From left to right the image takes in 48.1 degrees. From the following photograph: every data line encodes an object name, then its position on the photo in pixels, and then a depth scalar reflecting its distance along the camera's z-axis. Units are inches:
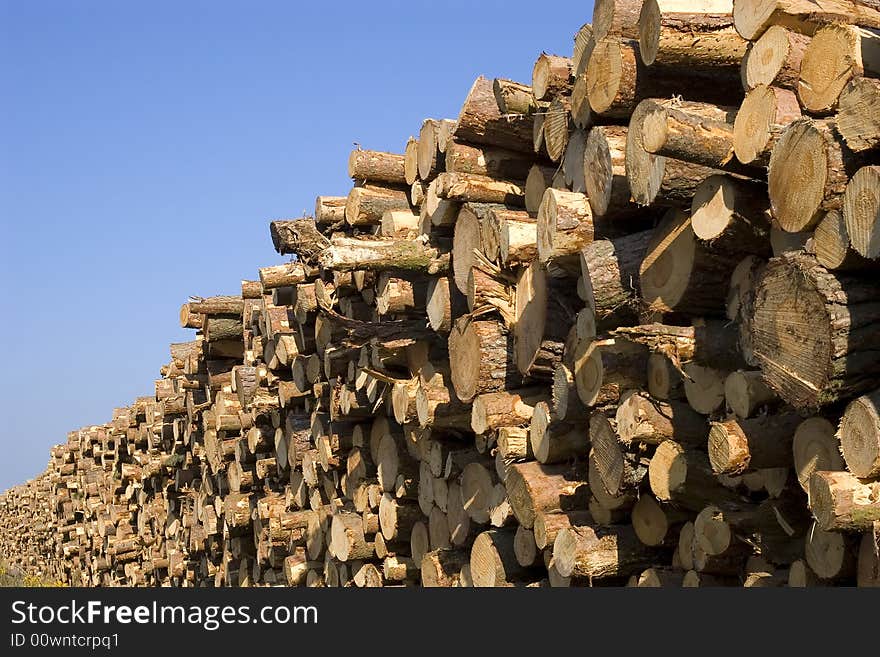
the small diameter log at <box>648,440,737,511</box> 136.0
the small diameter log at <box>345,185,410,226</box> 242.4
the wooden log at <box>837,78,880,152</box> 104.6
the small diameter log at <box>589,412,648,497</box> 145.4
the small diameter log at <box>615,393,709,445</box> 138.9
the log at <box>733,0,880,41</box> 124.5
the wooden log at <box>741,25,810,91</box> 123.0
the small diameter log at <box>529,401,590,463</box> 167.5
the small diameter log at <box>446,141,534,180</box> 197.2
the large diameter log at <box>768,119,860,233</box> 109.9
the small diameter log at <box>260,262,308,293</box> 281.0
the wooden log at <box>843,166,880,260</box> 102.2
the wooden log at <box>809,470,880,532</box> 105.3
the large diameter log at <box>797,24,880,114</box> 113.4
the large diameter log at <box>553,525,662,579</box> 154.1
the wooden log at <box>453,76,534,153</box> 191.3
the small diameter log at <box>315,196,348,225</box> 262.8
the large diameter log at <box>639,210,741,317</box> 133.8
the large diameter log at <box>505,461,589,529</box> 167.0
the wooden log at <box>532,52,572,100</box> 173.2
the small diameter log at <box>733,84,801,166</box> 120.4
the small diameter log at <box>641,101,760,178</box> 123.6
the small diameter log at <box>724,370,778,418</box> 122.2
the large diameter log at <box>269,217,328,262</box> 262.8
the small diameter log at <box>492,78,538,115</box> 183.2
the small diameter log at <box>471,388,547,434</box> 179.8
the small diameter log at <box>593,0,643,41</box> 152.1
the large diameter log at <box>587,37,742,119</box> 145.0
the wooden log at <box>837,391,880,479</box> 103.6
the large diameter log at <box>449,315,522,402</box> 183.9
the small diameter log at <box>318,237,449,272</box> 199.2
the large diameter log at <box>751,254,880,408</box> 106.2
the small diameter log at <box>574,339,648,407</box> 146.7
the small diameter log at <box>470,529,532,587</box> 179.9
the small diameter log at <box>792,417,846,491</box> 114.6
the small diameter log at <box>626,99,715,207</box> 134.5
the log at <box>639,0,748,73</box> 137.4
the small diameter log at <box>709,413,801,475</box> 121.1
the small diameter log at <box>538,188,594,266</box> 156.3
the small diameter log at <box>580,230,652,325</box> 146.9
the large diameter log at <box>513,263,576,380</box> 166.6
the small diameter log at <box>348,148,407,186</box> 241.0
